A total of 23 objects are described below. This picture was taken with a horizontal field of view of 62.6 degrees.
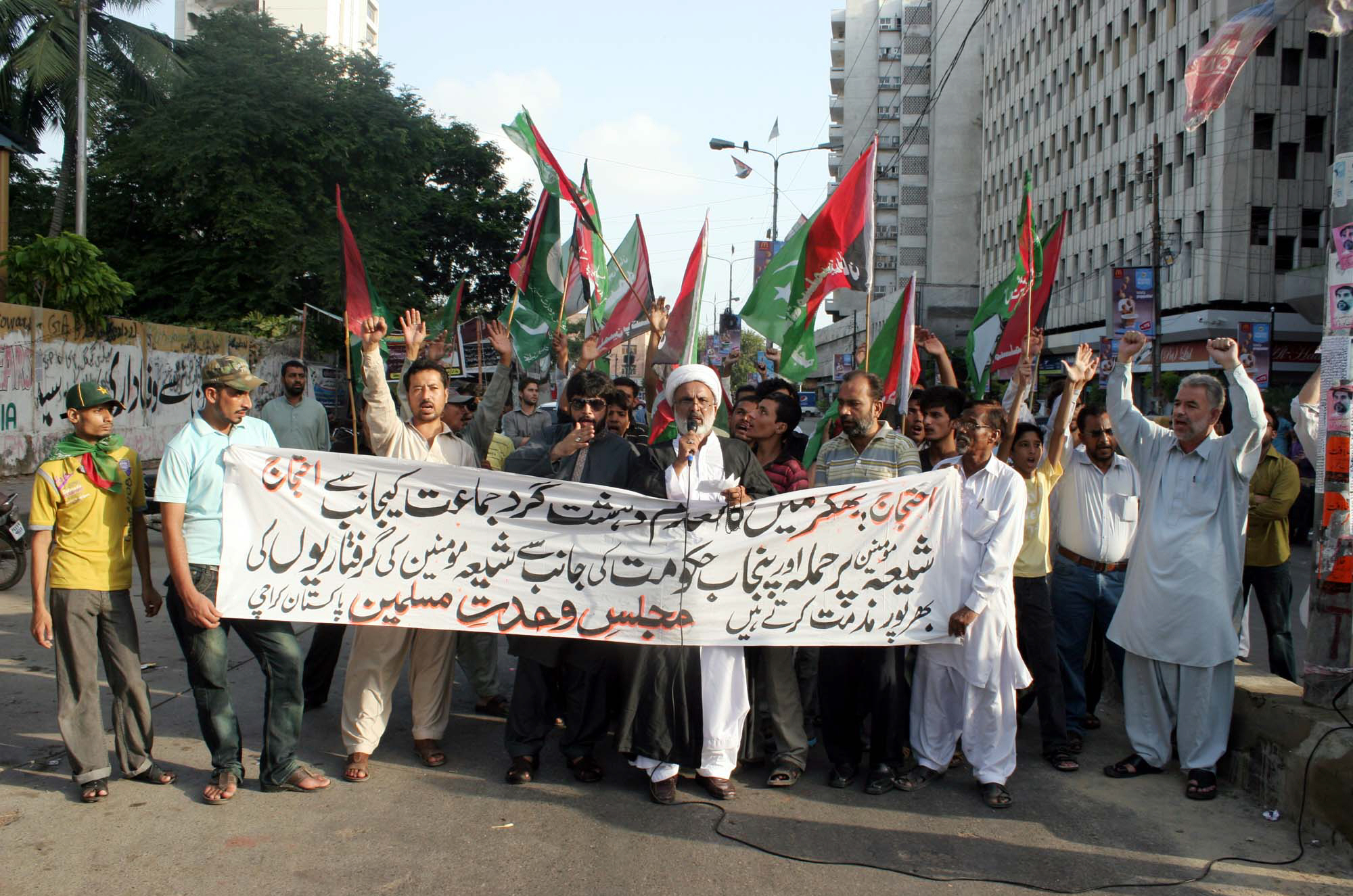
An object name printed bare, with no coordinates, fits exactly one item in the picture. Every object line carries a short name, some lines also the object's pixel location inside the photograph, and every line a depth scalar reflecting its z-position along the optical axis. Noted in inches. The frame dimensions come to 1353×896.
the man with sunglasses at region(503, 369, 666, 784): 199.9
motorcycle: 361.4
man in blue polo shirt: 182.9
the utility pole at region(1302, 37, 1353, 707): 191.8
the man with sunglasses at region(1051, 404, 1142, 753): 229.0
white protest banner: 199.2
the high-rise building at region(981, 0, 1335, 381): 1453.0
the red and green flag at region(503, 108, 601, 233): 316.8
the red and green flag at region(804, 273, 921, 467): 283.6
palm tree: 1109.1
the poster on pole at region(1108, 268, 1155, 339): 1197.7
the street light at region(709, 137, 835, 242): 1396.4
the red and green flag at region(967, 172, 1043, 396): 287.6
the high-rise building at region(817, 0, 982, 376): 2962.6
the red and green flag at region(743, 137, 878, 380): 296.8
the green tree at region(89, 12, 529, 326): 1178.0
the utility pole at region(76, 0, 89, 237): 934.4
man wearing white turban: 191.8
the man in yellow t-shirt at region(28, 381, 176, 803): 181.9
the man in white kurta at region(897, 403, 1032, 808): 195.8
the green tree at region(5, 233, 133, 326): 677.9
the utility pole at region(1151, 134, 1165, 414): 1139.9
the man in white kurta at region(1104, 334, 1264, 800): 199.6
